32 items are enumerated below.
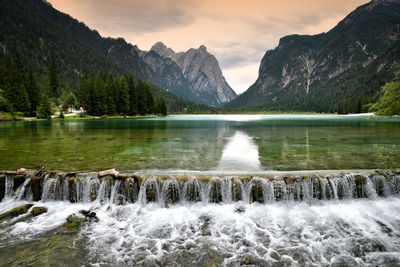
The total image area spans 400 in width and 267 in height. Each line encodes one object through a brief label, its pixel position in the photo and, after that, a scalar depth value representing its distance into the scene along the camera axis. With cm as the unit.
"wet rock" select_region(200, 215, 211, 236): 916
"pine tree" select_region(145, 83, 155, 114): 12988
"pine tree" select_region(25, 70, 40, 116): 8819
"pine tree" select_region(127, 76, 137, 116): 11700
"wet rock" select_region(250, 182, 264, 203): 1182
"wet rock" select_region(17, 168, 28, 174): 1262
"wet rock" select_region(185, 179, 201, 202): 1197
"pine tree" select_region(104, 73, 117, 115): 10450
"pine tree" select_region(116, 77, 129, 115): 10931
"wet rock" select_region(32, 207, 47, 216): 1052
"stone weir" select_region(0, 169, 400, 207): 1190
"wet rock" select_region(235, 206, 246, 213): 1095
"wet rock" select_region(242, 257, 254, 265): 717
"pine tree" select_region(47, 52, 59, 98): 11866
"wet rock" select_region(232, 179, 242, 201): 1193
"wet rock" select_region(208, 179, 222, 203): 1192
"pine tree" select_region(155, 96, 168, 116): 14462
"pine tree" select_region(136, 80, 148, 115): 12224
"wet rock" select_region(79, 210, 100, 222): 1002
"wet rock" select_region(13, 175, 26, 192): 1225
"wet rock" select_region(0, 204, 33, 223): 1010
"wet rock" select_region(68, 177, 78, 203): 1193
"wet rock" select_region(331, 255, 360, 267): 718
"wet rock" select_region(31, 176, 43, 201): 1205
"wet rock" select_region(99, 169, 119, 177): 1230
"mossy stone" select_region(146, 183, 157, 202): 1194
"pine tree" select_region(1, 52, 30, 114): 7962
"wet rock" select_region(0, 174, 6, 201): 1204
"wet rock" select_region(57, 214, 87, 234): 906
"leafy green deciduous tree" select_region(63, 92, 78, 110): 11612
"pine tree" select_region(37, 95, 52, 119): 8822
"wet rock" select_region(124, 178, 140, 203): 1190
